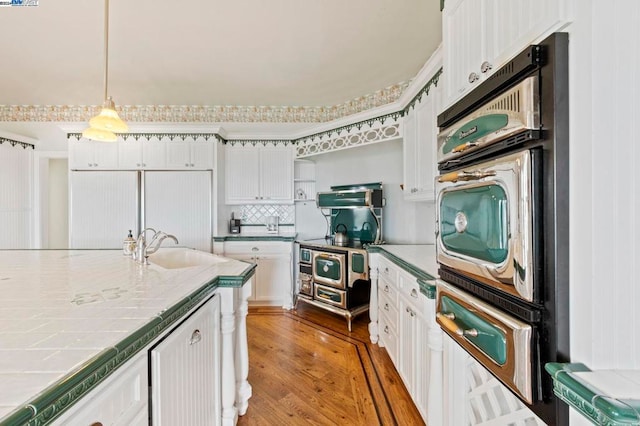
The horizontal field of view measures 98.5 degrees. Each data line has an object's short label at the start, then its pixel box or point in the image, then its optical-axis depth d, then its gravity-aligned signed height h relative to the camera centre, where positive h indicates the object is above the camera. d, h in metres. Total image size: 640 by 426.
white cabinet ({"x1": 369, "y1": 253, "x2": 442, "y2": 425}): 1.34 -0.76
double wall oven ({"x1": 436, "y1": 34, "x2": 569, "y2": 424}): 0.65 -0.03
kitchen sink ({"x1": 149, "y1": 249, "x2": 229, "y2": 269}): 2.26 -0.37
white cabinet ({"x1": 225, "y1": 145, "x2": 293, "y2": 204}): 3.77 +0.55
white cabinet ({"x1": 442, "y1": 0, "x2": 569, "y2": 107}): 0.69 +0.56
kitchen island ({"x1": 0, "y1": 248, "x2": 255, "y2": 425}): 0.54 -0.32
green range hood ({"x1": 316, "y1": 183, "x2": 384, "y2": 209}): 3.01 +0.19
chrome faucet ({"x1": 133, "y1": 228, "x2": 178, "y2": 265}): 1.79 -0.24
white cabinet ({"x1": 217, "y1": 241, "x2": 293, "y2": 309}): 3.49 -0.66
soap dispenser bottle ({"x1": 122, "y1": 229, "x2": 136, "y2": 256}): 2.09 -0.24
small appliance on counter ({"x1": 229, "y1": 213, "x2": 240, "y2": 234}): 3.92 -0.17
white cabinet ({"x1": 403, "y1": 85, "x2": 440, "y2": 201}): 2.09 +0.56
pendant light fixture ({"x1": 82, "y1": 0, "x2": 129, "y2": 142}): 1.88 +0.63
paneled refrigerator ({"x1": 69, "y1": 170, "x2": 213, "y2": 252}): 3.49 +0.11
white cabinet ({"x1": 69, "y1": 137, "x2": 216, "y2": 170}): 3.51 +0.77
